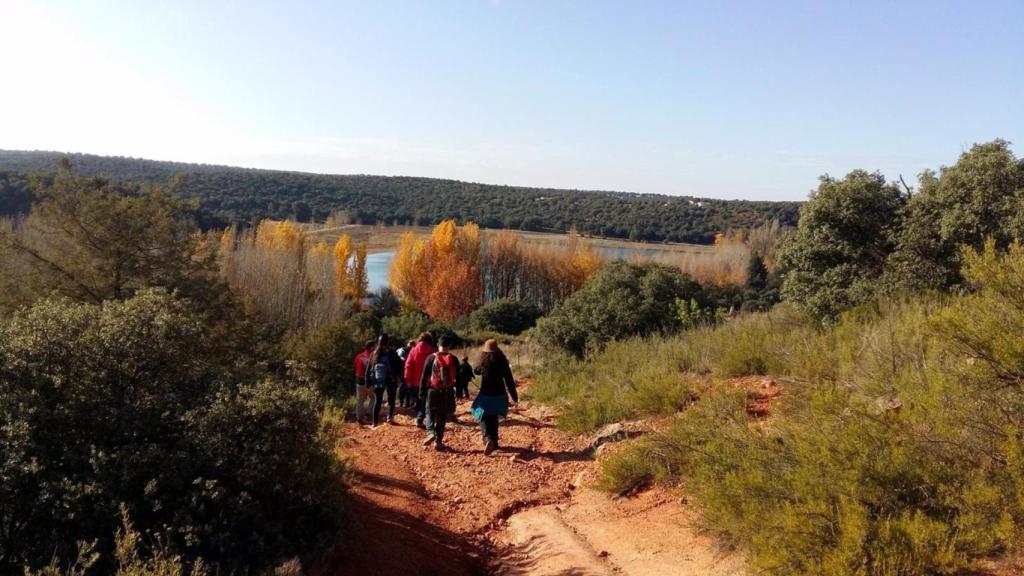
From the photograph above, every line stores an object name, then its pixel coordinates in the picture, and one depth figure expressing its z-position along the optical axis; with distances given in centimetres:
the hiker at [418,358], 998
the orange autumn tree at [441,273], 5072
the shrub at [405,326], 3402
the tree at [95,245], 1453
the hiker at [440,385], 871
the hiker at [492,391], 860
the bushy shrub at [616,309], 1504
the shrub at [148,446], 397
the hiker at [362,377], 1086
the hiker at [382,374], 1046
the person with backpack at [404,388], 1177
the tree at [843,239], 1091
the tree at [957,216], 958
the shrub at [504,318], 4156
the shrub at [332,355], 1672
